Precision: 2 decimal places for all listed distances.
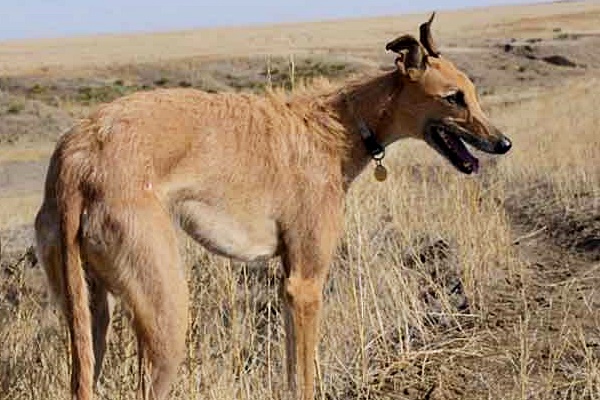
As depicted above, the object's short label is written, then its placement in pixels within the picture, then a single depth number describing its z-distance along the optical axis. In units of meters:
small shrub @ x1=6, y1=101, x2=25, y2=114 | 42.30
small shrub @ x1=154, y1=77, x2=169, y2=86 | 57.44
